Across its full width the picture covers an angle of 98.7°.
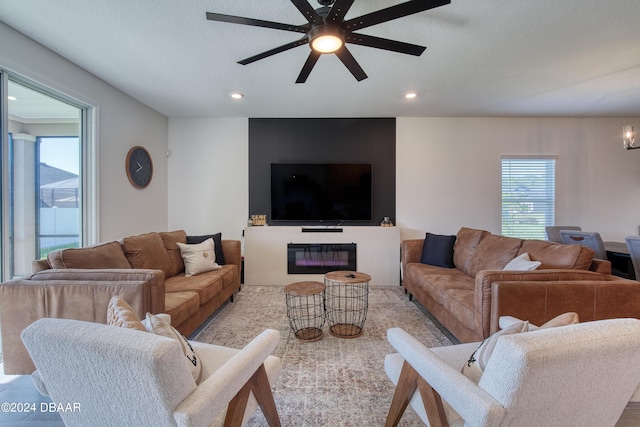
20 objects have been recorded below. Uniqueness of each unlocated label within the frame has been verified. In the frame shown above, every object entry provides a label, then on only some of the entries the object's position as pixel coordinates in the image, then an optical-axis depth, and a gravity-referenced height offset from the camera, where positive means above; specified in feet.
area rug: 5.30 -3.82
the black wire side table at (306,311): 8.11 -3.70
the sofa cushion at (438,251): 11.18 -1.59
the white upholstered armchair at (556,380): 2.54 -1.65
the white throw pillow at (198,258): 9.87 -1.70
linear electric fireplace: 13.83 -2.28
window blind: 14.58 +0.95
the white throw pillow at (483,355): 3.46 -1.84
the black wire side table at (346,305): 8.48 -3.71
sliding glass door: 7.64 +1.10
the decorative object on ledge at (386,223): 14.17 -0.56
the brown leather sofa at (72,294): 5.64 -1.73
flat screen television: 14.14 +1.08
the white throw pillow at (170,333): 3.60 -1.65
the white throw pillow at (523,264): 7.13 -1.37
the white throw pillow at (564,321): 3.35 -1.33
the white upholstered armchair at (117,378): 2.44 -1.58
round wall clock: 11.79 +2.00
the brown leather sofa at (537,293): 6.00 -1.82
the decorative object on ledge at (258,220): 14.21 -0.43
